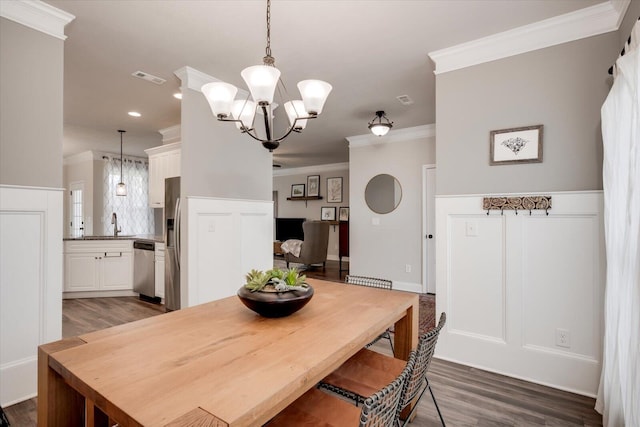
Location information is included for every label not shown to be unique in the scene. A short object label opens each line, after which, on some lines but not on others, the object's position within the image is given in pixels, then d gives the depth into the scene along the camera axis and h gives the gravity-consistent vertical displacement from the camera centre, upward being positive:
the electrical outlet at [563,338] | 2.27 -0.89
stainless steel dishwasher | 4.55 -0.79
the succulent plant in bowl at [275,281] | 1.48 -0.32
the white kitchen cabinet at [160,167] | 4.70 +0.73
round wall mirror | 5.33 +0.36
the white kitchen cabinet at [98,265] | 4.64 -0.74
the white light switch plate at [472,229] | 2.64 -0.12
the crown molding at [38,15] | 2.03 +1.33
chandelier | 1.69 +0.69
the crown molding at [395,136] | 4.98 +1.31
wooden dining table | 0.82 -0.48
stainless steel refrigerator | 3.93 -0.41
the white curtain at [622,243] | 1.52 -0.15
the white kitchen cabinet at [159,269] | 4.44 -0.76
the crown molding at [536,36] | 2.14 +1.33
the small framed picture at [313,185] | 8.75 +0.82
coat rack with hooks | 2.35 +0.09
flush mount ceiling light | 4.08 +1.13
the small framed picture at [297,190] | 9.10 +0.72
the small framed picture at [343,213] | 8.16 +0.05
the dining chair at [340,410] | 0.90 -0.79
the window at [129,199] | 6.96 +0.38
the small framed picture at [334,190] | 8.35 +0.66
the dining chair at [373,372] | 1.33 -0.80
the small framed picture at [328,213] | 8.44 +0.05
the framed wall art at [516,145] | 2.38 +0.53
